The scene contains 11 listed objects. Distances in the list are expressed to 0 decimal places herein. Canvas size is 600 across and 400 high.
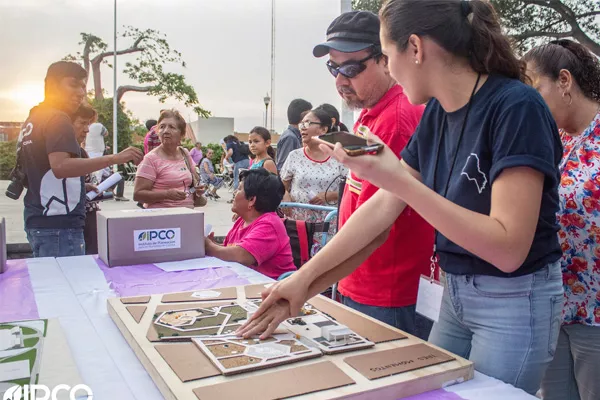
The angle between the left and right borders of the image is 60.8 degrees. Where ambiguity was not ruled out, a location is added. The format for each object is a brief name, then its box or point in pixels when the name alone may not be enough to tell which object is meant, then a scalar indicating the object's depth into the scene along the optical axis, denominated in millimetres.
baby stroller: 2726
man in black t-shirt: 2482
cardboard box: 2053
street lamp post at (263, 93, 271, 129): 19359
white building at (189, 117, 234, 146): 26812
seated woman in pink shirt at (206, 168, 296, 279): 2350
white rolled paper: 2680
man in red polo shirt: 1439
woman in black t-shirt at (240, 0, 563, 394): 894
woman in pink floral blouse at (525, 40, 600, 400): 1465
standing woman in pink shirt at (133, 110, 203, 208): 3299
